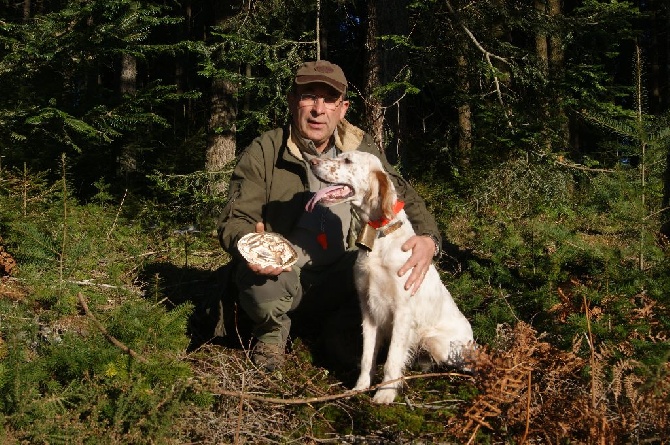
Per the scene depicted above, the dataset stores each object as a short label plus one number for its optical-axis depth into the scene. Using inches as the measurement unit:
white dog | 129.1
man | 143.3
